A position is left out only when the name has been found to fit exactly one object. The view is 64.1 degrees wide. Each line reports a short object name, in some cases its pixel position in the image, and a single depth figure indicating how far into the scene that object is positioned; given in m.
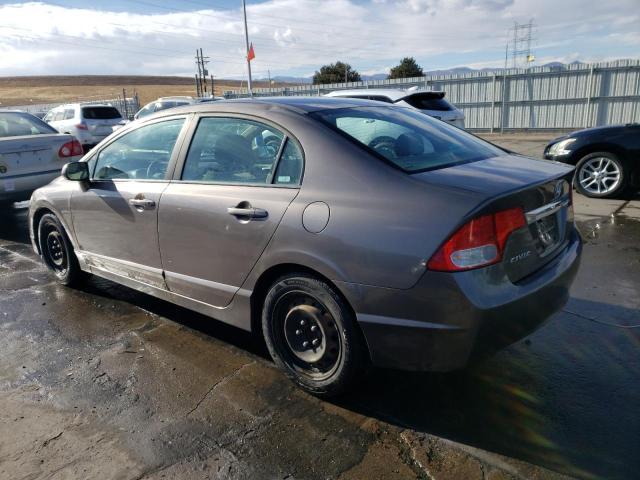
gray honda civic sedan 2.31
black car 7.02
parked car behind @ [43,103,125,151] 16.17
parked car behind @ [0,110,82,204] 6.91
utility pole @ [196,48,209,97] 42.23
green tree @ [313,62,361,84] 52.34
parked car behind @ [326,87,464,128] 10.62
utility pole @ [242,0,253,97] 30.30
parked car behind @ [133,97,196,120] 20.33
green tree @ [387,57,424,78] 48.59
